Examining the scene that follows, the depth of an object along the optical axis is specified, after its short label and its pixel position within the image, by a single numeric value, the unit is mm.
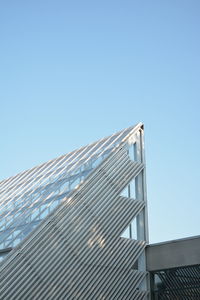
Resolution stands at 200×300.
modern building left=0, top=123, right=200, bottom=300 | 15352
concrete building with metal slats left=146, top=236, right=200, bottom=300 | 17375
